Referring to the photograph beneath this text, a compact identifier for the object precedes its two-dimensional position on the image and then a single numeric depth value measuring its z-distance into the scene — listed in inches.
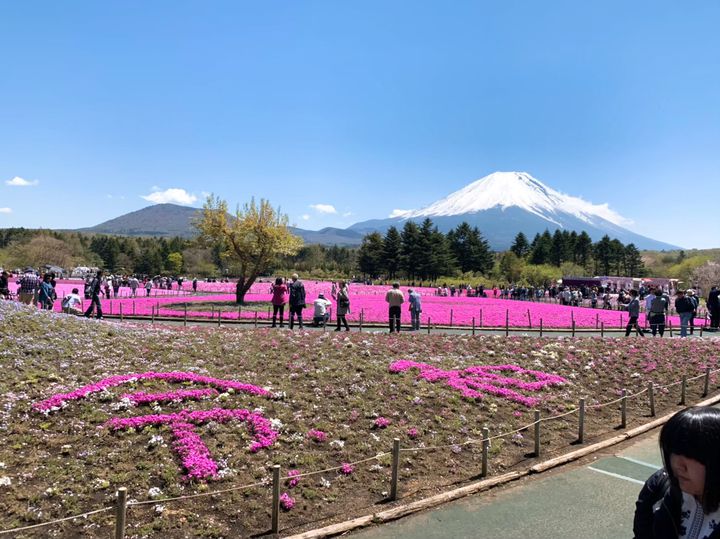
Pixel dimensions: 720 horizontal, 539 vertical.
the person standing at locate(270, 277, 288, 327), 860.6
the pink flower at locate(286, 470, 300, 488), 323.9
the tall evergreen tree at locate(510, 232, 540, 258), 4741.6
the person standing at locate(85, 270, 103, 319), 911.2
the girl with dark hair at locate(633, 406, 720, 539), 102.3
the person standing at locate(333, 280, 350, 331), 863.7
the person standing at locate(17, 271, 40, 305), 984.3
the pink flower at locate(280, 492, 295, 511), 299.7
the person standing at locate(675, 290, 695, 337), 904.3
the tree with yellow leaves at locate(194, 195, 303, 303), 1585.9
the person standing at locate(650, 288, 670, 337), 923.3
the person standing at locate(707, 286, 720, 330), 1069.8
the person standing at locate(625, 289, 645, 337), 893.2
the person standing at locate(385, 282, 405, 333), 808.9
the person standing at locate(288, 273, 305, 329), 837.2
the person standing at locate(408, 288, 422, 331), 948.0
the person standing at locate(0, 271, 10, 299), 1043.9
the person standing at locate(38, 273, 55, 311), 966.4
